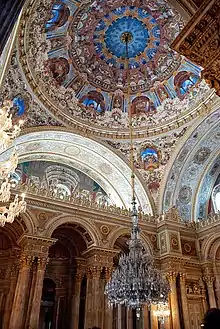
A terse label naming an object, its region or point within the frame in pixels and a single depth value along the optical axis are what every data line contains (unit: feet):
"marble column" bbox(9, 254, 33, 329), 34.30
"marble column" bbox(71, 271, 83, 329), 42.86
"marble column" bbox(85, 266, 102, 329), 39.34
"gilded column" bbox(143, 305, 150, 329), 44.16
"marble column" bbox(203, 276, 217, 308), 46.55
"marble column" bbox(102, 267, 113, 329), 39.65
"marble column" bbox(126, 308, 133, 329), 46.17
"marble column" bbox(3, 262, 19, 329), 38.62
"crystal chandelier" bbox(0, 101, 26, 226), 28.62
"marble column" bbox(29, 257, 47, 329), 34.78
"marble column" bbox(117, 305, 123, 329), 46.37
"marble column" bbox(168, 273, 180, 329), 42.09
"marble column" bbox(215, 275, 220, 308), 46.99
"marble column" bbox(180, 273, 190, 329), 42.83
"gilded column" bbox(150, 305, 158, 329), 43.19
